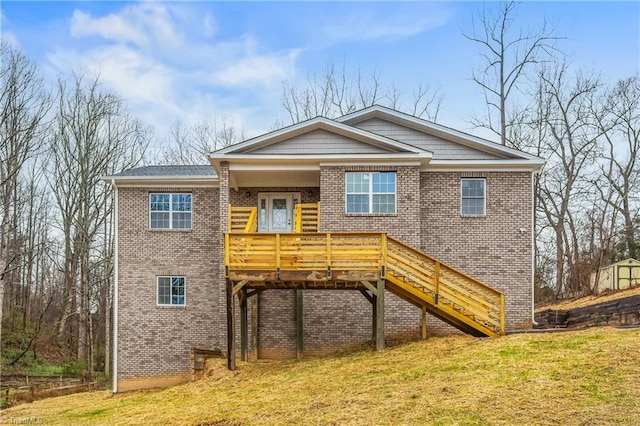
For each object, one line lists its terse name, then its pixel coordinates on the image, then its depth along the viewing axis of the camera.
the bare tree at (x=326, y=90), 36.22
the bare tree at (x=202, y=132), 38.53
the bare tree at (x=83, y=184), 33.41
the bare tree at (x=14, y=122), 28.02
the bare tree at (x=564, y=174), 31.39
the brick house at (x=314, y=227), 18.19
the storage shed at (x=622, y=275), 21.67
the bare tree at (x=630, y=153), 31.92
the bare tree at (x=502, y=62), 31.72
